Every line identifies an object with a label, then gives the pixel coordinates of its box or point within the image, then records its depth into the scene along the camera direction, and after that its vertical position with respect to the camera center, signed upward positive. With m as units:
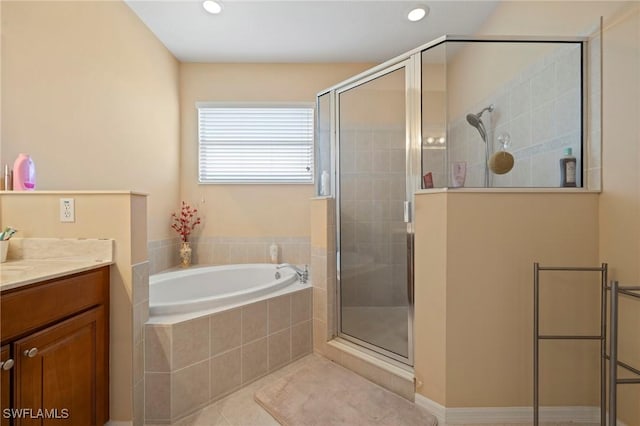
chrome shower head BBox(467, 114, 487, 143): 2.02 +0.61
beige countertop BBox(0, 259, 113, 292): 0.99 -0.24
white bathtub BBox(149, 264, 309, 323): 1.60 -0.58
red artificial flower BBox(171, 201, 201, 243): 2.88 -0.11
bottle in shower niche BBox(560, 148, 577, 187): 1.53 +0.20
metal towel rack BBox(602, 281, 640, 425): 1.17 -0.64
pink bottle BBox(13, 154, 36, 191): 1.46 +0.19
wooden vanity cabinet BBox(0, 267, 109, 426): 0.98 -0.54
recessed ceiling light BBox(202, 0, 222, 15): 2.16 +1.57
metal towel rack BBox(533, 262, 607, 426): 1.34 -0.61
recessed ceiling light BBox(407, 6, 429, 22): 2.21 +1.56
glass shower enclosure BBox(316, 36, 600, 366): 1.61 +0.45
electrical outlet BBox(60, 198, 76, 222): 1.38 +0.01
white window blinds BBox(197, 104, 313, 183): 3.04 +0.69
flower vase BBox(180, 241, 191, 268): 2.83 -0.44
